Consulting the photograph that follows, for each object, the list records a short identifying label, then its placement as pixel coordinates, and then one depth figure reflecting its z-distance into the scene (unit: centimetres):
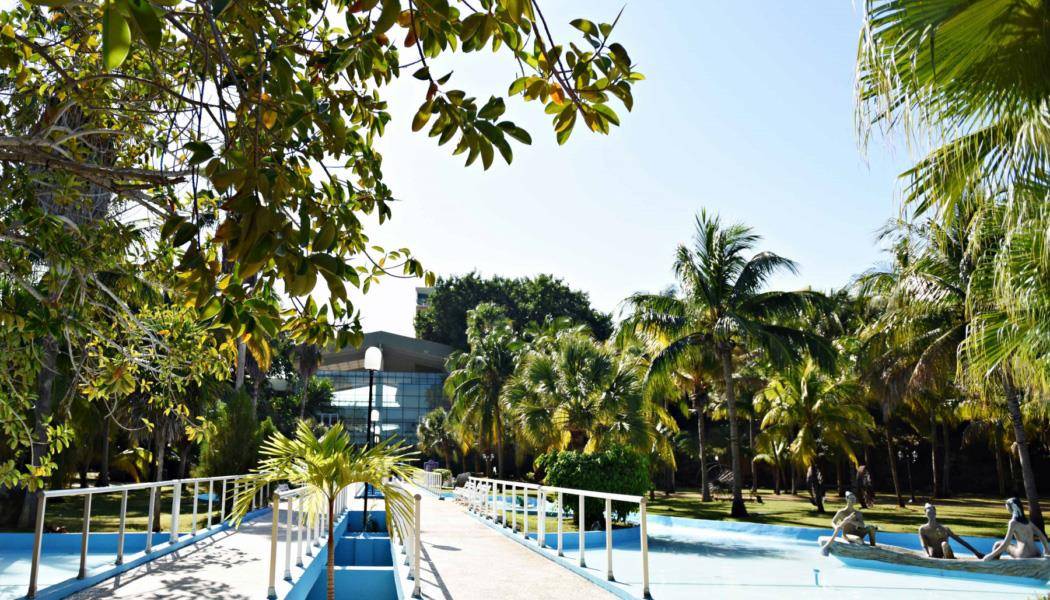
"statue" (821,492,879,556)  1416
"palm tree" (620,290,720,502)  2278
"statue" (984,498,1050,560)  1154
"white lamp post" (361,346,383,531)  1359
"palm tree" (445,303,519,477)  3528
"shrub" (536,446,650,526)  1662
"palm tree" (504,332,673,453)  2195
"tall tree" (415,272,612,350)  6359
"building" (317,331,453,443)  5959
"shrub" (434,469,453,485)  4348
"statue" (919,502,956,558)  1264
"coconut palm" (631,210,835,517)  2211
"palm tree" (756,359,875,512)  2502
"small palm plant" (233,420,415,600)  677
